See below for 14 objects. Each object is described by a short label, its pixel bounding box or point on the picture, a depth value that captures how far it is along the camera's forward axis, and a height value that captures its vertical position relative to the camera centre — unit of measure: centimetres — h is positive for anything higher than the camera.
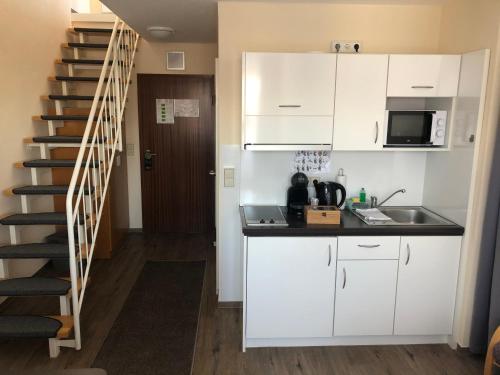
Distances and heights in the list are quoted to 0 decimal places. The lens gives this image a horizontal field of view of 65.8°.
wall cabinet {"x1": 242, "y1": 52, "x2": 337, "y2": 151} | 262 +19
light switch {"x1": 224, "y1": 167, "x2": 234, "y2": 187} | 307 -39
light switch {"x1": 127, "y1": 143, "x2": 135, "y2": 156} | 495 -30
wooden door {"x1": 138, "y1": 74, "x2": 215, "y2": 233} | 488 -40
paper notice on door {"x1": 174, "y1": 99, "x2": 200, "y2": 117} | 491 +24
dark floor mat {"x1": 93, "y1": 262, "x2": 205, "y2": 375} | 253 -152
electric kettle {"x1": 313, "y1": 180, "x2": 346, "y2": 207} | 293 -48
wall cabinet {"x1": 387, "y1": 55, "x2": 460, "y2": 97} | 262 +37
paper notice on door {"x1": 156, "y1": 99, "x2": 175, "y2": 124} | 490 +19
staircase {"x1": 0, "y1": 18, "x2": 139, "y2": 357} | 260 -38
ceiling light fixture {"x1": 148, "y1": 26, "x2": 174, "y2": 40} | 380 +95
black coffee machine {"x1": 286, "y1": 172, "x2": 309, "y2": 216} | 295 -49
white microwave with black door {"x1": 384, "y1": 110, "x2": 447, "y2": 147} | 271 +1
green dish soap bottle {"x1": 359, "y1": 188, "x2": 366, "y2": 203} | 307 -53
